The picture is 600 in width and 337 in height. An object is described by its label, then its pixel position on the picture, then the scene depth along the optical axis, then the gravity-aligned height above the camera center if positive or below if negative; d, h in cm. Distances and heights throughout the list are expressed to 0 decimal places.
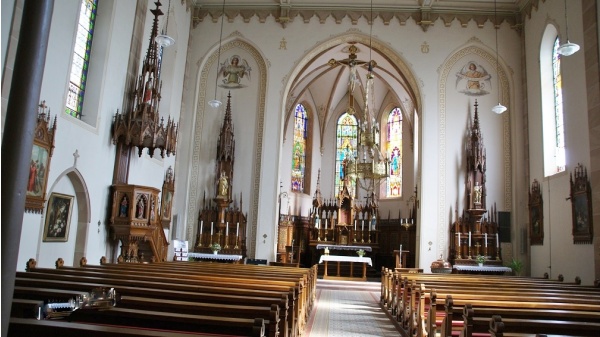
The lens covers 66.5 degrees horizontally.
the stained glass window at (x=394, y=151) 2527 +521
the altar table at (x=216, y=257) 1653 -78
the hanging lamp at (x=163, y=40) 1172 +490
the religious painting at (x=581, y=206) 1227 +132
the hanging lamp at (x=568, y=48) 1078 +481
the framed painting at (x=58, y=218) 1034 +20
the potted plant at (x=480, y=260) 1609 -38
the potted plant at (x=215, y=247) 1664 -47
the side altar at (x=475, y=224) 1656 +92
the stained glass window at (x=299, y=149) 2564 +509
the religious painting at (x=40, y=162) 915 +128
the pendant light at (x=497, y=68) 1811 +712
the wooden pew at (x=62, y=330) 303 -68
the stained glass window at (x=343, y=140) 2684 +602
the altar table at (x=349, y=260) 1789 -72
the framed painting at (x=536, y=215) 1539 +125
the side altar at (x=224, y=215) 1733 +77
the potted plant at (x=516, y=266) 1597 -54
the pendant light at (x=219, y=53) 1889 +748
